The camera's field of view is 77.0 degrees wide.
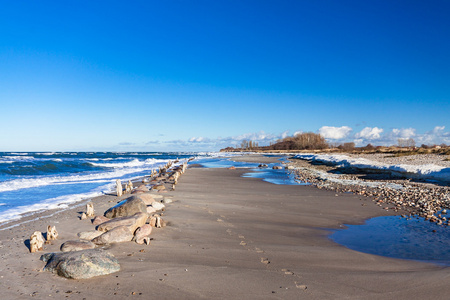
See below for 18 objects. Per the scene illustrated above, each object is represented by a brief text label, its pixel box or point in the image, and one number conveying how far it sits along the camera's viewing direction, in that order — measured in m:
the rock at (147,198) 10.55
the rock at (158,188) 15.16
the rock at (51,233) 6.57
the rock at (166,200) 11.66
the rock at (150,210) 9.75
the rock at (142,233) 6.53
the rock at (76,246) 5.81
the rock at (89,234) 6.70
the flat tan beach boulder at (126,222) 7.12
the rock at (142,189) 14.48
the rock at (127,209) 8.72
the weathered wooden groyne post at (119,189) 13.82
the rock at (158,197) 12.11
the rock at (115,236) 6.43
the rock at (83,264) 4.63
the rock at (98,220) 8.23
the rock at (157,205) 10.17
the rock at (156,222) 7.76
